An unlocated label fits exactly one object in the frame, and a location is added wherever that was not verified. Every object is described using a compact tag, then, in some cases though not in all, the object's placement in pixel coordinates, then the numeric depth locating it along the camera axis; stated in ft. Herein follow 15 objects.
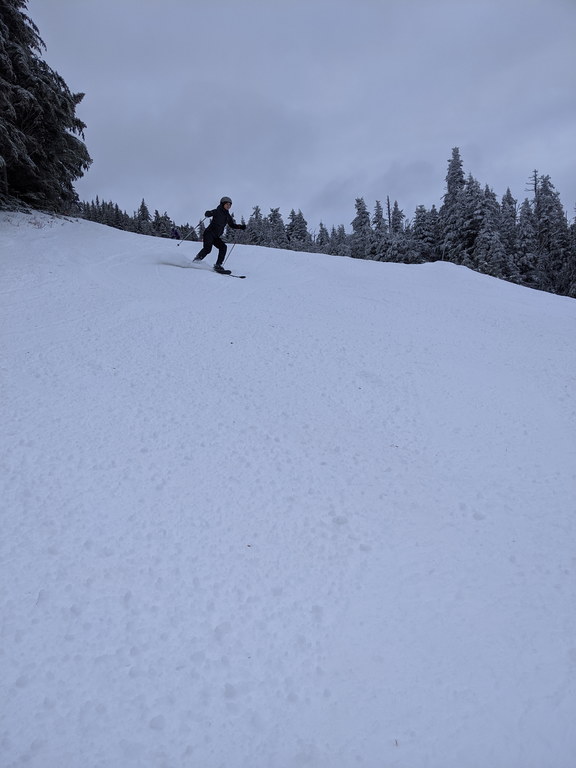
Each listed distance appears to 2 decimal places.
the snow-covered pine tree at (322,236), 270.67
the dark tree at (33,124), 35.81
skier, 33.30
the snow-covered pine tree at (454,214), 124.98
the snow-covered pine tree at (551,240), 120.06
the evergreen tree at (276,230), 182.50
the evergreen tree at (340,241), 162.81
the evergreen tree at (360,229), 152.46
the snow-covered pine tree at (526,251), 131.13
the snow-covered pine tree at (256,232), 187.11
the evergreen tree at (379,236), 138.92
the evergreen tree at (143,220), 233.86
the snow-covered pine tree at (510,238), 127.65
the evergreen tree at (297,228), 193.36
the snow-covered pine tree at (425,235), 143.54
